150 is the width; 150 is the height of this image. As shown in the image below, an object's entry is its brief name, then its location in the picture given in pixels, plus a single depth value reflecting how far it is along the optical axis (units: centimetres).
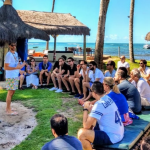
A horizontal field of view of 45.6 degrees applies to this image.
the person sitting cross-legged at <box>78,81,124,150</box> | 241
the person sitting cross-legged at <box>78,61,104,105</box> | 522
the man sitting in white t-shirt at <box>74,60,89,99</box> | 548
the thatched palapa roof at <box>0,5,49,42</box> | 672
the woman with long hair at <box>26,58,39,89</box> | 662
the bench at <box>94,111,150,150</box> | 247
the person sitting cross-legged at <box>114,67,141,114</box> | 359
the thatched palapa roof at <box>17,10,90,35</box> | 929
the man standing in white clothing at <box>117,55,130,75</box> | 647
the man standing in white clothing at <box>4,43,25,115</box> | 397
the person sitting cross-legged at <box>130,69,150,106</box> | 399
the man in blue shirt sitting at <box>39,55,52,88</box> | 678
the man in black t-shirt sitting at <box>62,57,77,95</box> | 596
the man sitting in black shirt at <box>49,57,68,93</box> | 627
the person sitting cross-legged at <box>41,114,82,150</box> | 169
